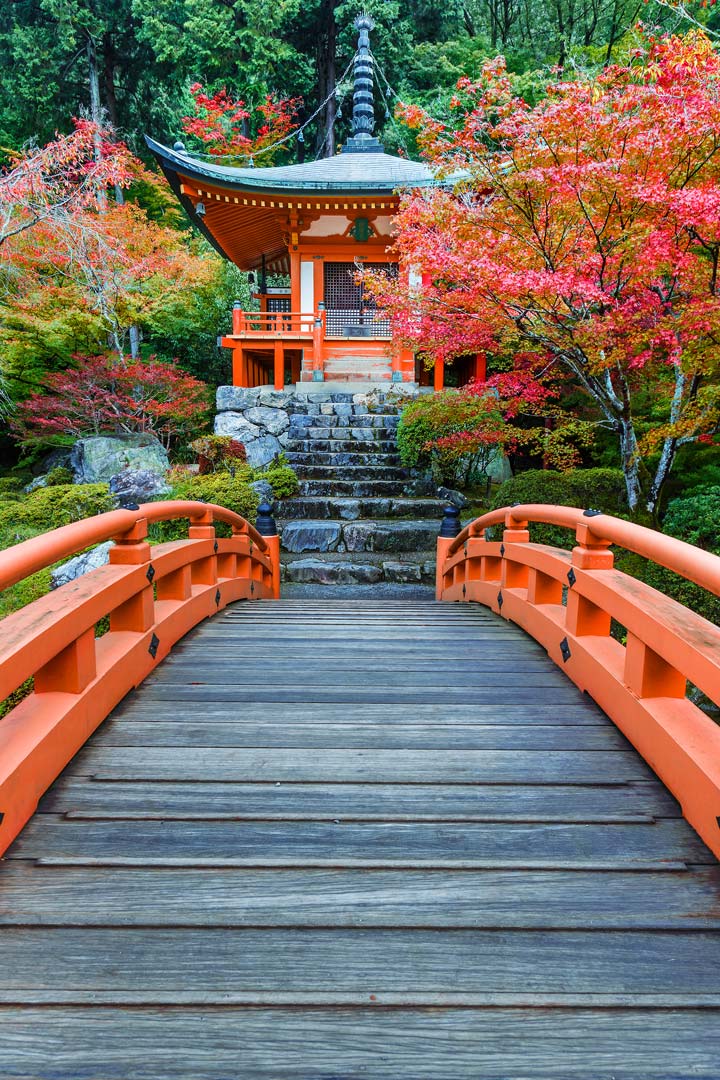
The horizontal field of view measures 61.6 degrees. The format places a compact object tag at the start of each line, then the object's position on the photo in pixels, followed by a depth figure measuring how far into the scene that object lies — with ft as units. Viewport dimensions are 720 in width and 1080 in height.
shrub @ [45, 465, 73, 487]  38.75
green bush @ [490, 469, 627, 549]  23.39
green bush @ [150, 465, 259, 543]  26.07
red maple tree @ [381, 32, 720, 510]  16.30
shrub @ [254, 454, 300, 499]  29.40
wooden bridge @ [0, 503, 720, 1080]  3.66
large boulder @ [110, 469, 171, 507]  30.14
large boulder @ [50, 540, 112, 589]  23.88
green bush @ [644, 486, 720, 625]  18.56
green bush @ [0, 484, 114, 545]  27.99
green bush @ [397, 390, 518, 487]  27.43
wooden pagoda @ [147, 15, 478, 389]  39.73
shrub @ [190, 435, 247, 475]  32.78
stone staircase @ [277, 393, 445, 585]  24.30
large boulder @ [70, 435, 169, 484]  36.31
